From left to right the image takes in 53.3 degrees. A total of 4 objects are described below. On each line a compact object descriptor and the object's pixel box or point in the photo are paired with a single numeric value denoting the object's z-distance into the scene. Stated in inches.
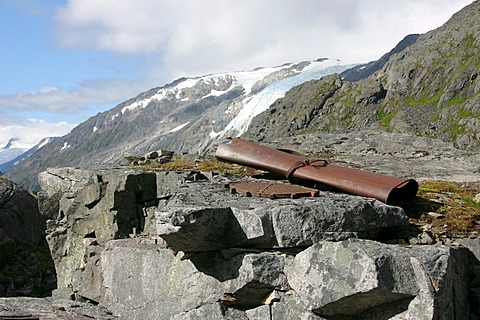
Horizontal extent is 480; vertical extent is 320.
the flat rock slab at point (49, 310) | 421.7
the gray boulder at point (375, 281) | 269.0
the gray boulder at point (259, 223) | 297.8
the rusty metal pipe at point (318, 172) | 376.5
